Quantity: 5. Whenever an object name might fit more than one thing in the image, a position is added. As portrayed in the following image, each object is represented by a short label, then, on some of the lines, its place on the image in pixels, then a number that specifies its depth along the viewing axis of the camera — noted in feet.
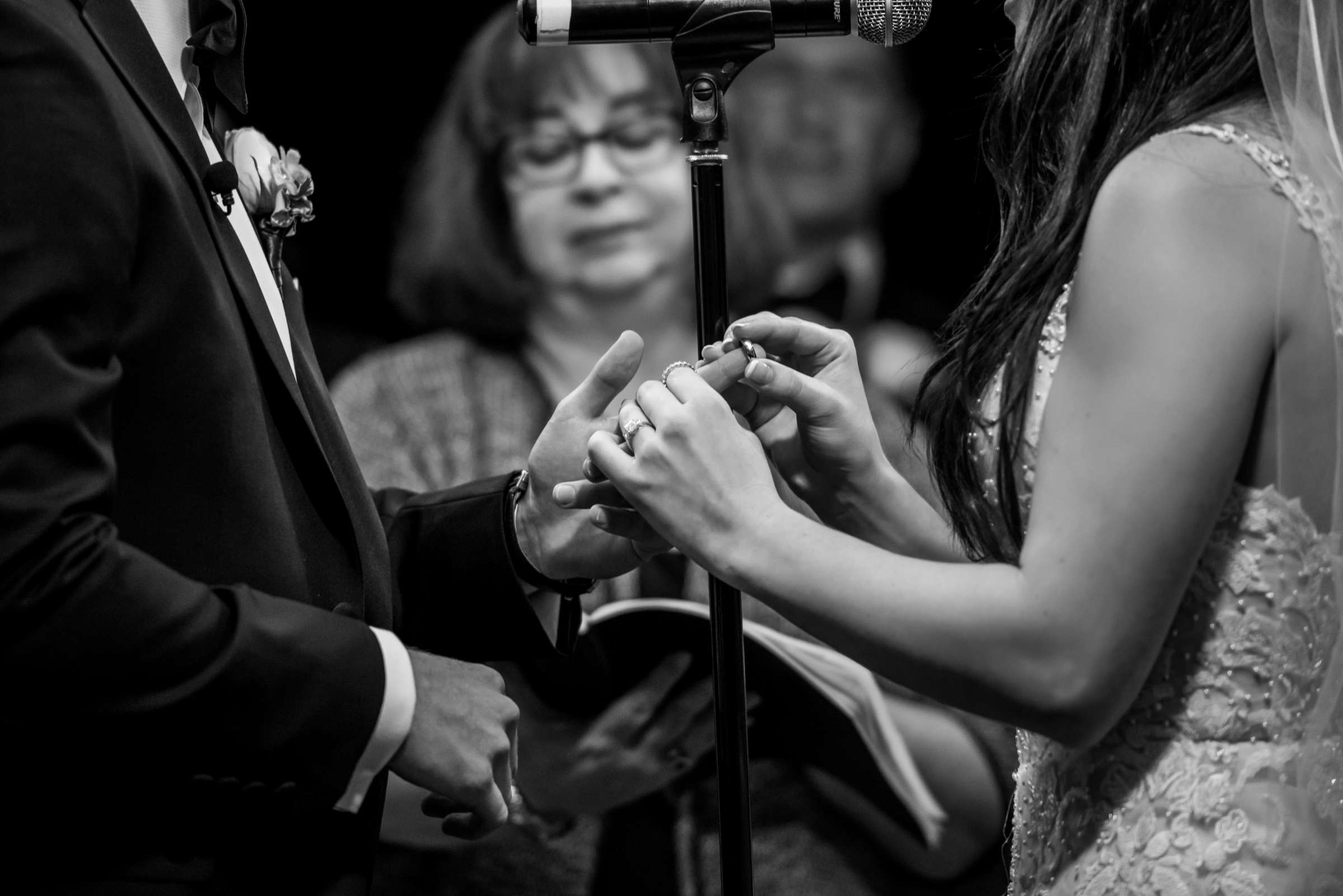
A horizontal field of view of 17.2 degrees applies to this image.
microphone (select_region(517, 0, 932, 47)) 8.62
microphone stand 8.57
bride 7.97
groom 7.93
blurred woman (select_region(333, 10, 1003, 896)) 12.87
